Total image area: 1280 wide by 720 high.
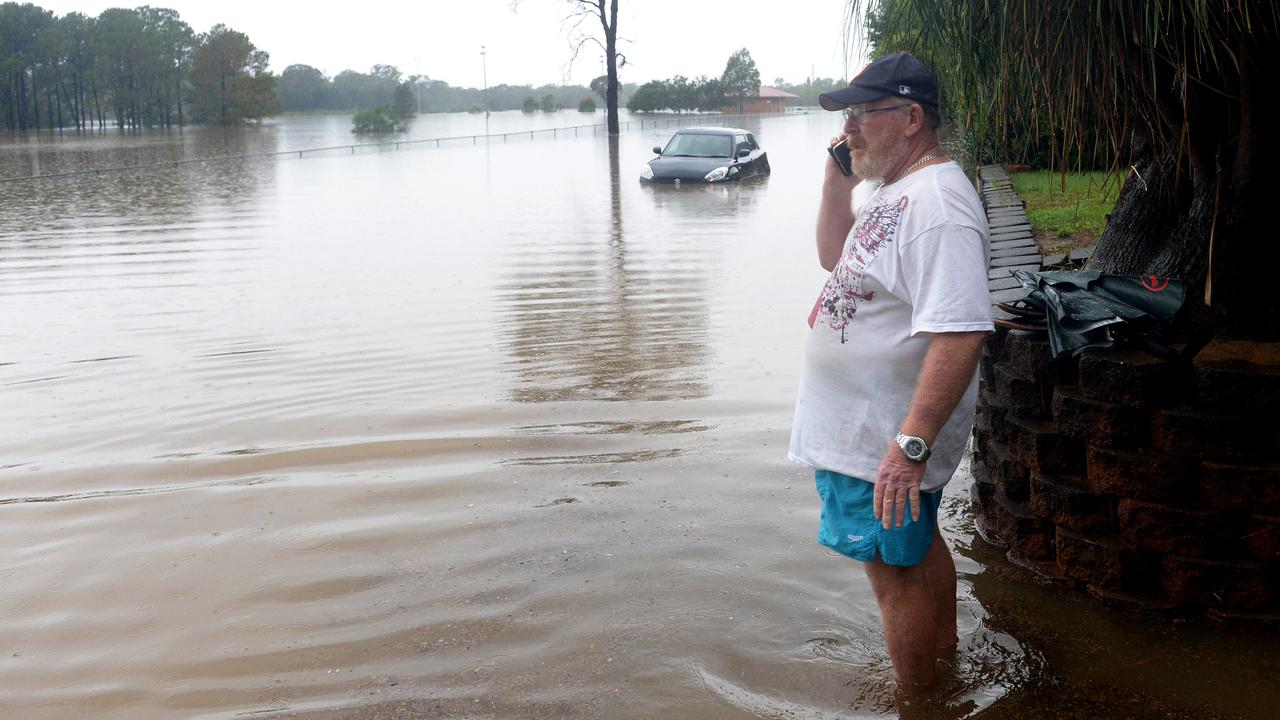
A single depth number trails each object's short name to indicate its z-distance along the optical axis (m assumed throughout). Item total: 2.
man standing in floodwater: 2.77
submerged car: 22.70
